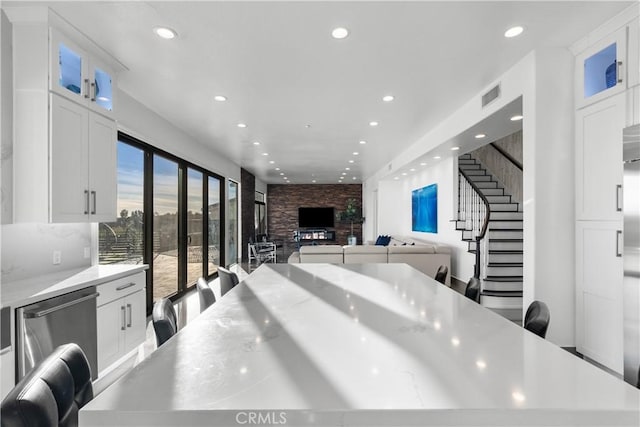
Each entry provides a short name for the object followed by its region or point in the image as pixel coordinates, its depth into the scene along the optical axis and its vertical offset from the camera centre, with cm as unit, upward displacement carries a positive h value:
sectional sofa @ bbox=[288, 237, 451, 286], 601 -74
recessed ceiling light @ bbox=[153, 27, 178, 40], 251 +138
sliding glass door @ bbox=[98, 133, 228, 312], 404 -9
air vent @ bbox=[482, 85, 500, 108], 348 +126
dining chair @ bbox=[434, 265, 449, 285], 271 -49
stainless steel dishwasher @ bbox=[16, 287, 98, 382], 195 -71
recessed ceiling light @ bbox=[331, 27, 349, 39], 253 +138
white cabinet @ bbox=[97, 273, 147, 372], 261 -86
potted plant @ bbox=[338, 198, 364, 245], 1358 +1
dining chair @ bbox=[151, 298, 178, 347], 141 -46
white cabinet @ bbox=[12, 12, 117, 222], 237 +68
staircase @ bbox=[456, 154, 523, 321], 496 -53
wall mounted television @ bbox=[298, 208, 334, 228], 1373 -15
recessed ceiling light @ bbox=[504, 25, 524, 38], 258 +142
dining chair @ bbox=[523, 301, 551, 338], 151 -49
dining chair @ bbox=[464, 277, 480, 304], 214 -49
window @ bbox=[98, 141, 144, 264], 373 -5
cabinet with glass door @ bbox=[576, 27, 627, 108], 249 +115
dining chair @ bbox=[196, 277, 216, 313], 203 -49
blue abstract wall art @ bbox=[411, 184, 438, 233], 782 +13
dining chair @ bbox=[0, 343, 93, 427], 77 -45
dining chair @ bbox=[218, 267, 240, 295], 250 -49
